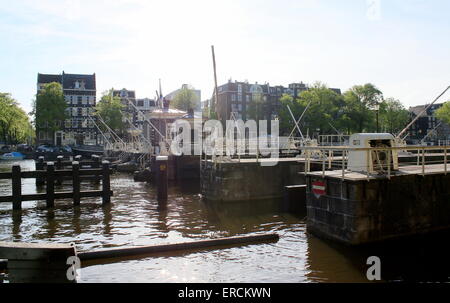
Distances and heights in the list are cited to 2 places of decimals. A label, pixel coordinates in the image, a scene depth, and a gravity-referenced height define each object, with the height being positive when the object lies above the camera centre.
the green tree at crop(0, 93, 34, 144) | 69.94 +6.34
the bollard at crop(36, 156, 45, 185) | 27.47 -1.28
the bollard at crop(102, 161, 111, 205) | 18.75 -1.88
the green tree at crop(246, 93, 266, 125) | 79.62 +8.45
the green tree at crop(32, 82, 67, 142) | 71.88 +8.20
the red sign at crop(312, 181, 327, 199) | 12.45 -1.52
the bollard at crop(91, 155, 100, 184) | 26.82 -1.08
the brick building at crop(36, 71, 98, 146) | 84.44 +9.70
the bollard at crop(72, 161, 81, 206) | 17.97 -1.62
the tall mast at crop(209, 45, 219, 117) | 29.11 +6.61
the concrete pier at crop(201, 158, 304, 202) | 20.69 -1.93
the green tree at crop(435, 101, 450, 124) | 76.44 +6.82
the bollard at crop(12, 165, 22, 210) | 16.84 -1.86
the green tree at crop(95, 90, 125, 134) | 71.56 +7.23
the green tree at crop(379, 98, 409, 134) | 85.59 +6.90
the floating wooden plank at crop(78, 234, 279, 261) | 10.19 -3.04
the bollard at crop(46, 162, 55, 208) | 17.72 -1.81
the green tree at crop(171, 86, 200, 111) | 76.94 +10.27
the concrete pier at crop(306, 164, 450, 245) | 11.31 -2.00
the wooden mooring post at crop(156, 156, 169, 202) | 19.33 -1.63
